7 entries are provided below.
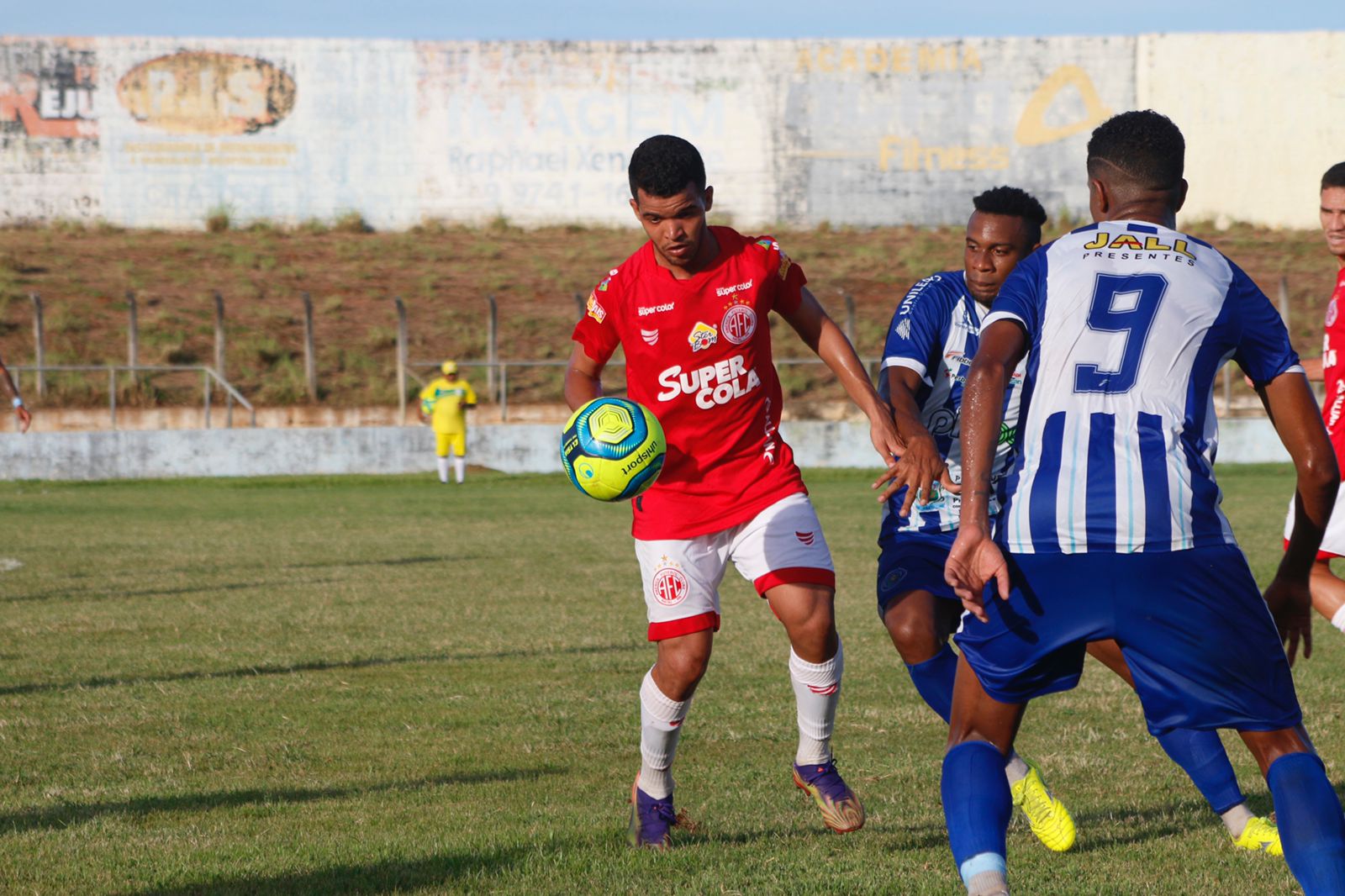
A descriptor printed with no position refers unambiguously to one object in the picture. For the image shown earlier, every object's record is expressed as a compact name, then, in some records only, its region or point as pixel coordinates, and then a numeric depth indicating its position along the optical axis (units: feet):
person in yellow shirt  175.83
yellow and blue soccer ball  32.14
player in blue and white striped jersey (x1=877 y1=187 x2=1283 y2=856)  33.88
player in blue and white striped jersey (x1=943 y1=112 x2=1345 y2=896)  21.03
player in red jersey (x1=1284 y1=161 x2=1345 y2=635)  39.81
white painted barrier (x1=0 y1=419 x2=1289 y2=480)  184.55
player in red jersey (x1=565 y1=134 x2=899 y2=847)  32.65
